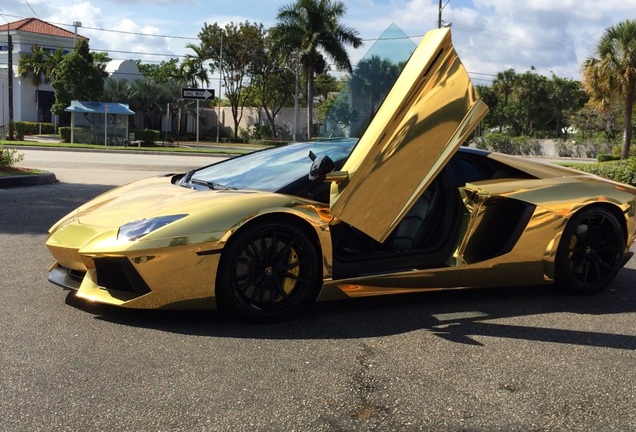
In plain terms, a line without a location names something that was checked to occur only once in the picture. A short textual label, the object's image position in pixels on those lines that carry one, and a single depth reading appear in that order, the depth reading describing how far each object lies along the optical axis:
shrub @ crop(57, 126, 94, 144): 34.53
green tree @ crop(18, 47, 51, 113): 46.34
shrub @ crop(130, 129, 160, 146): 37.28
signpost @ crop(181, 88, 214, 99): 32.78
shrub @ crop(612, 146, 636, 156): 40.55
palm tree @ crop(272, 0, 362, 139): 35.34
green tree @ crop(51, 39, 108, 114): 36.28
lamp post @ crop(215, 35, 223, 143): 51.14
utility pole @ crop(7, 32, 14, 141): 33.00
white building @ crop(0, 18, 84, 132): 47.47
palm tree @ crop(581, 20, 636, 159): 26.09
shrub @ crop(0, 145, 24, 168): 12.30
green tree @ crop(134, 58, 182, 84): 53.03
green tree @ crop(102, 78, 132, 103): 45.81
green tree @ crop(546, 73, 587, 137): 63.81
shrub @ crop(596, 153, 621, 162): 32.11
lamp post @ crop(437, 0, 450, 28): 26.23
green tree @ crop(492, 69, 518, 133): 66.69
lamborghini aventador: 3.80
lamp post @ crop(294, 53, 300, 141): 47.03
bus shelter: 34.11
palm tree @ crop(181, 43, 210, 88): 56.29
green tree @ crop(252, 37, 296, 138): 52.81
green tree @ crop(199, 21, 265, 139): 52.62
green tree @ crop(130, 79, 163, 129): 47.56
